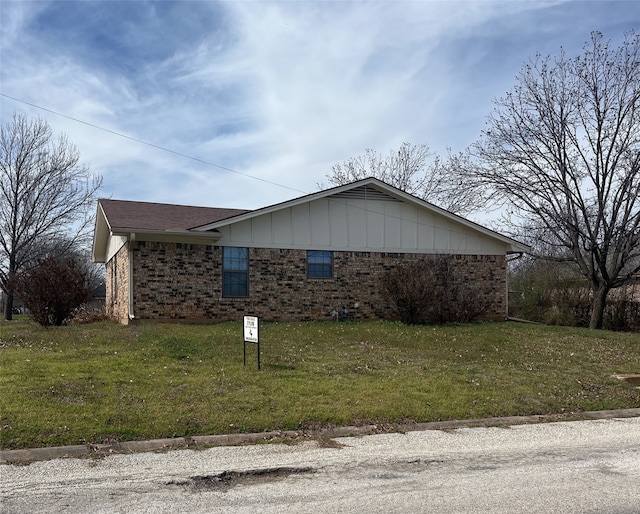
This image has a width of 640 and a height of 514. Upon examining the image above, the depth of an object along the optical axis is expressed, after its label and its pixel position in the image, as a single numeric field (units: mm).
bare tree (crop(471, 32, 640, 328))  19875
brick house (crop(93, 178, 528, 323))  16281
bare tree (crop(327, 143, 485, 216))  22833
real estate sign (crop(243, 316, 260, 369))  9578
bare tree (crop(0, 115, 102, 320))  30250
